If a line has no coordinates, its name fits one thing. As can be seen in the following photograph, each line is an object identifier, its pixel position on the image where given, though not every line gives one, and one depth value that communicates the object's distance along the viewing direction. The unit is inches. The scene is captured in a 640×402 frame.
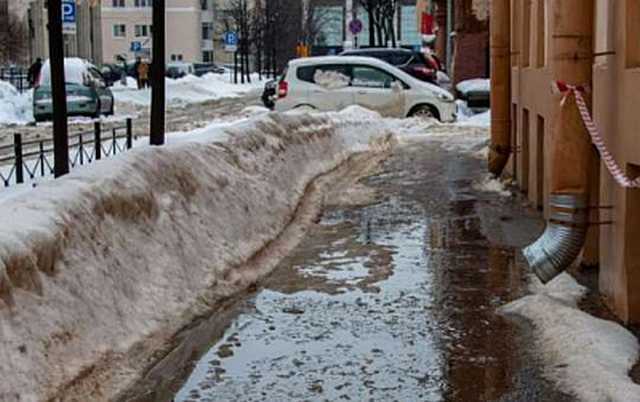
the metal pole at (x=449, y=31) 1363.2
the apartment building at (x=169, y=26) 3956.7
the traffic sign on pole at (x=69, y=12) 894.4
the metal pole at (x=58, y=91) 343.3
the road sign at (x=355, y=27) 1611.7
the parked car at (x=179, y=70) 2822.3
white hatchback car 940.6
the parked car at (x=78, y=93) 1185.4
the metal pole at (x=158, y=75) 437.1
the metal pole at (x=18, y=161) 416.8
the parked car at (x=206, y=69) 3191.4
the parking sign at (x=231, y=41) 2358.3
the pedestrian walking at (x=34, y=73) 1387.3
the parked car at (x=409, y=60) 1159.0
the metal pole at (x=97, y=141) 488.5
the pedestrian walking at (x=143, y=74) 2012.8
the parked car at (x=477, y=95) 995.6
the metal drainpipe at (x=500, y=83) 556.7
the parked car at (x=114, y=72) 2383.7
